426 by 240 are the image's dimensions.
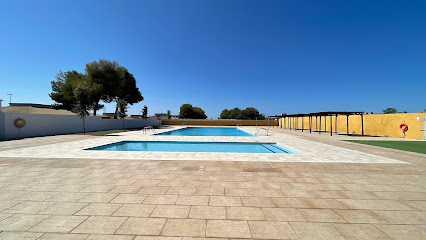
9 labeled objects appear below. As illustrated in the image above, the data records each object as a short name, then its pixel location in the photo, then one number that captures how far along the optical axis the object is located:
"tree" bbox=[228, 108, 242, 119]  78.67
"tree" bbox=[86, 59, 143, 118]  23.48
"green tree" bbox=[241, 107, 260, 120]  74.14
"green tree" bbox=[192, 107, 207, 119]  71.76
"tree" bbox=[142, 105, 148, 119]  30.61
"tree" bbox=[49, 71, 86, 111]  22.50
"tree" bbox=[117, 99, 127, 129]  23.03
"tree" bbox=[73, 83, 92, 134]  14.37
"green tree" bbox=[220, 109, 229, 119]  86.23
